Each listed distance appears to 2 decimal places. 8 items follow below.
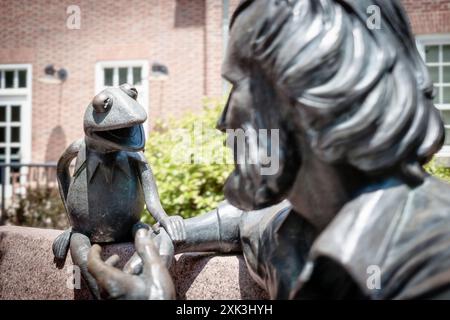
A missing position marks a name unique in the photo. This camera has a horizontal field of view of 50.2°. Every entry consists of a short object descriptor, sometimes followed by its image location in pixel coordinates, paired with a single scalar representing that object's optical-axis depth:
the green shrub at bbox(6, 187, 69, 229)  6.89
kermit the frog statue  1.60
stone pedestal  1.50
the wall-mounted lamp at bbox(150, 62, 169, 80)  9.42
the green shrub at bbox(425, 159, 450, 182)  4.23
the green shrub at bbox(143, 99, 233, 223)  4.57
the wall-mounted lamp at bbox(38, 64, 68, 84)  9.71
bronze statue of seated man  0.82
